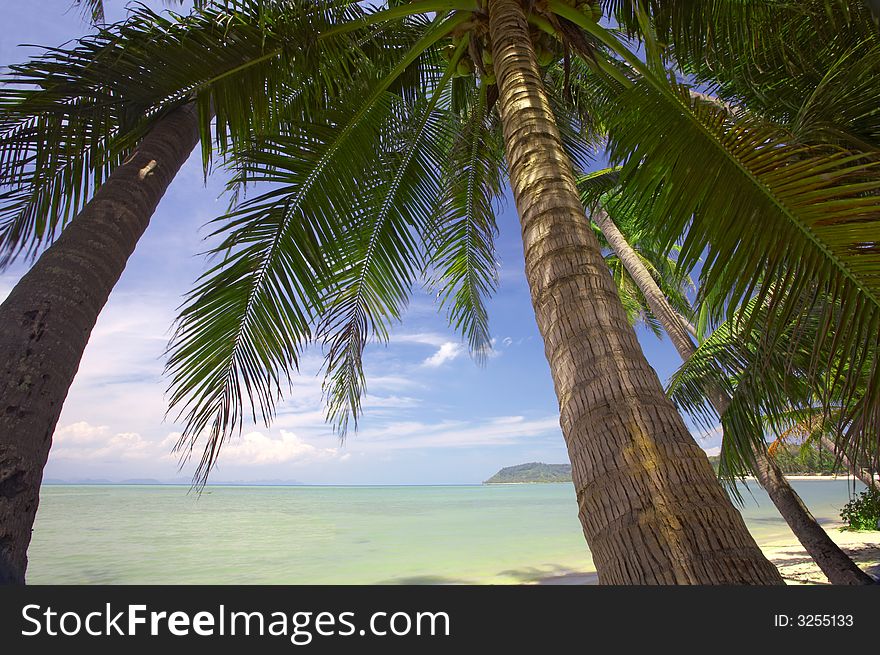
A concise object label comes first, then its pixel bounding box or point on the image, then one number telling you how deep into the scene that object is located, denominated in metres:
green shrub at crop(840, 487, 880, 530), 15.08
